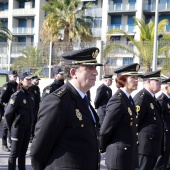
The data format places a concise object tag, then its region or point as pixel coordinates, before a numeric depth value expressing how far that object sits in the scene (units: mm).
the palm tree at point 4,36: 25259
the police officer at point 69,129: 2947
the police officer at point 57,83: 9195
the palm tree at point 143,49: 16033
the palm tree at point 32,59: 17484
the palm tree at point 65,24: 29672
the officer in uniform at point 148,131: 5258
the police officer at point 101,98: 10211
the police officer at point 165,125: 6219
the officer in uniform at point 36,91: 10023
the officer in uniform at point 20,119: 5730
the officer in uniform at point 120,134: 4316
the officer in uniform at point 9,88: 9864
